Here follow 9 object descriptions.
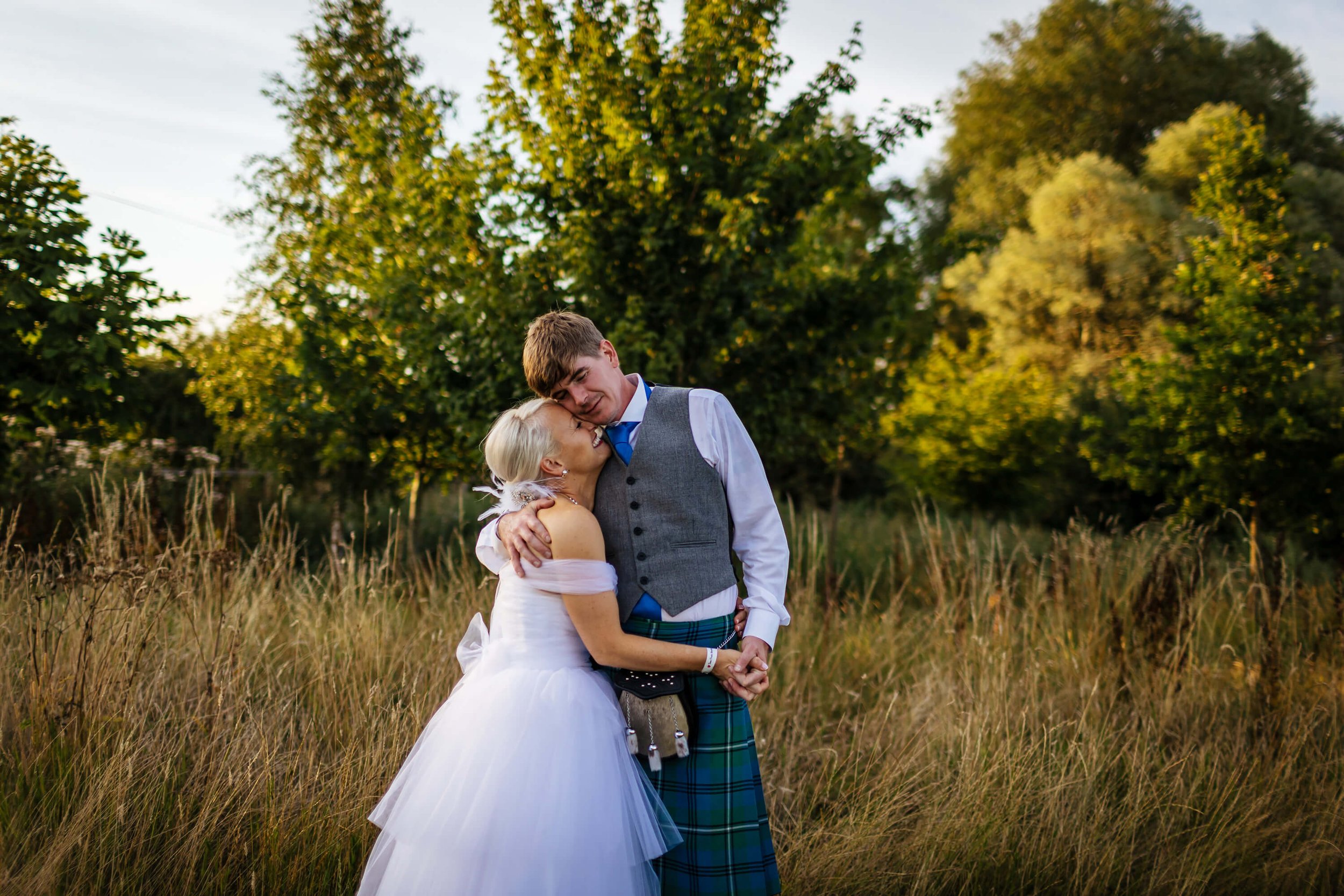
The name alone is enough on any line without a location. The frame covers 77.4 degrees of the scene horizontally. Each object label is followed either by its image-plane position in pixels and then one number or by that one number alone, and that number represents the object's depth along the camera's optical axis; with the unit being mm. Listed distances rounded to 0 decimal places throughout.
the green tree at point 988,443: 11547
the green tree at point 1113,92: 17578
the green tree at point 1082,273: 15594
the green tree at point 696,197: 4867
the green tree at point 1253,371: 6570
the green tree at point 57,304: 4848
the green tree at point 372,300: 5285
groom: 1903
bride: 1678
